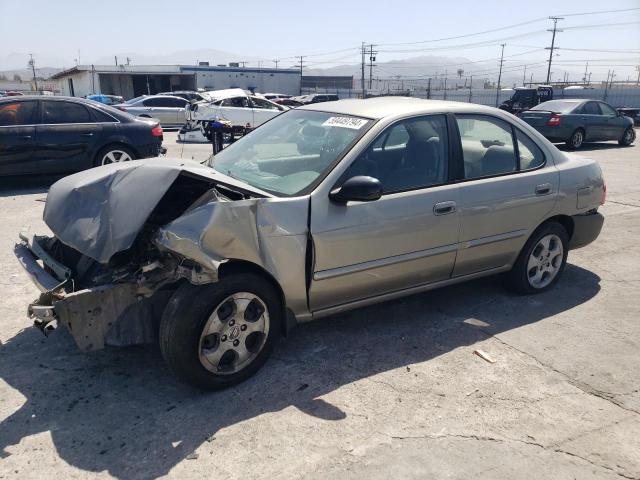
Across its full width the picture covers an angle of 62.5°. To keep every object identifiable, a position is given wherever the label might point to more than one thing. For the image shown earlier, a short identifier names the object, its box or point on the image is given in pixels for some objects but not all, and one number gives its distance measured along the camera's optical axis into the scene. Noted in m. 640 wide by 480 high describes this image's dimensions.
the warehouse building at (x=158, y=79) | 48.09
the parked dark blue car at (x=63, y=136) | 8.45
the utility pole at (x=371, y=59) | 74.30
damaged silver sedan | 3.04
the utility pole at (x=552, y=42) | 79.60
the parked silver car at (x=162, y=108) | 20.54
